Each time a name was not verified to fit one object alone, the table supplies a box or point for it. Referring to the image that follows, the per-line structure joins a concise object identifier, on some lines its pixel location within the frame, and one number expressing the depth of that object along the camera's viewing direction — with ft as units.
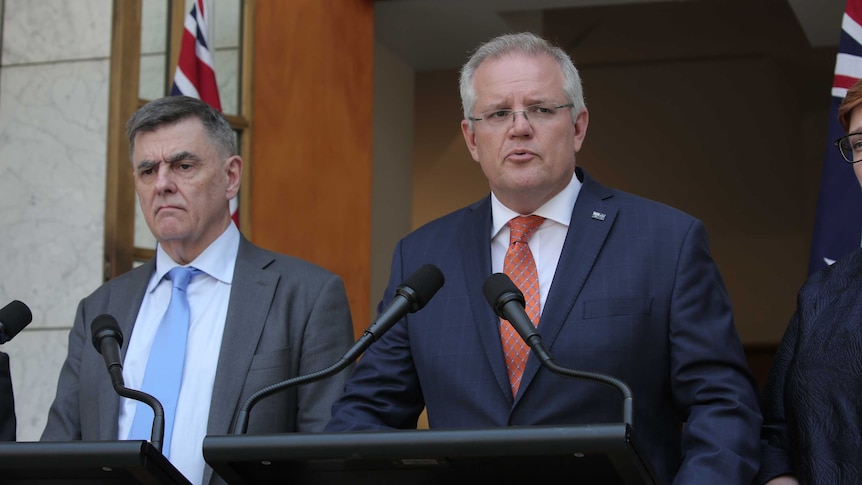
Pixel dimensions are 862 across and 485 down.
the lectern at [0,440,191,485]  12.75
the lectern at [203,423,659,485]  11.55
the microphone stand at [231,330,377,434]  14.24
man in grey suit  20.39
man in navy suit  16.38
